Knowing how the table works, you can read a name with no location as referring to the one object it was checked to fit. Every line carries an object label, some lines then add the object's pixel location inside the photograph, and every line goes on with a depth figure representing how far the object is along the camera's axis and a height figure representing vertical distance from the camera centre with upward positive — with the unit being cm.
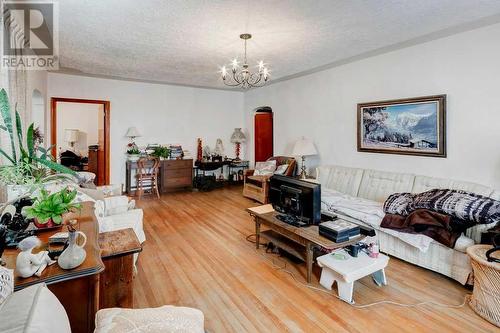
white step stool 228 -93
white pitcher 135 -48
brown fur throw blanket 263 -66
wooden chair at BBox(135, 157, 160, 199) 614 -32
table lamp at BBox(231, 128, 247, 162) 753 +58
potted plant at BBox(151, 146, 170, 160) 633 +14
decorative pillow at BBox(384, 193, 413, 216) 306 -51
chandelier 346 +170
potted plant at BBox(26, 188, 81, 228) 143 -26
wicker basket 204 -97
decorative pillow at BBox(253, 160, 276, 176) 596 -21
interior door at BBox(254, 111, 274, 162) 746 +63
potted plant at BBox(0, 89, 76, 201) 189 -8
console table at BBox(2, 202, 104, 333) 131 -63
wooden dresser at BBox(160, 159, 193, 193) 642 -39
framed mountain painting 359 +47
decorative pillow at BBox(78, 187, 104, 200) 317 -42
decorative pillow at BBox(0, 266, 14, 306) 104 -49
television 274 -41
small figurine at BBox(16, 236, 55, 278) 126 -49
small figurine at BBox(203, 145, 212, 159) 735 +17
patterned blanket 259 -47
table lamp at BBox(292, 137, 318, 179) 527 +17
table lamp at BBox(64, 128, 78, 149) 814 +65
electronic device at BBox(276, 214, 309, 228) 283 -65
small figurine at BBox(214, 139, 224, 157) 752 +28
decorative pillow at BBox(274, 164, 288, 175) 573 -21
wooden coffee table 245 -73
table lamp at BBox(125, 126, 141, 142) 626 +58
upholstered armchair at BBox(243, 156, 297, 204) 554 -50
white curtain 258 +75
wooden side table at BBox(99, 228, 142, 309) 194 -83
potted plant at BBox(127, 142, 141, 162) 620 +9
